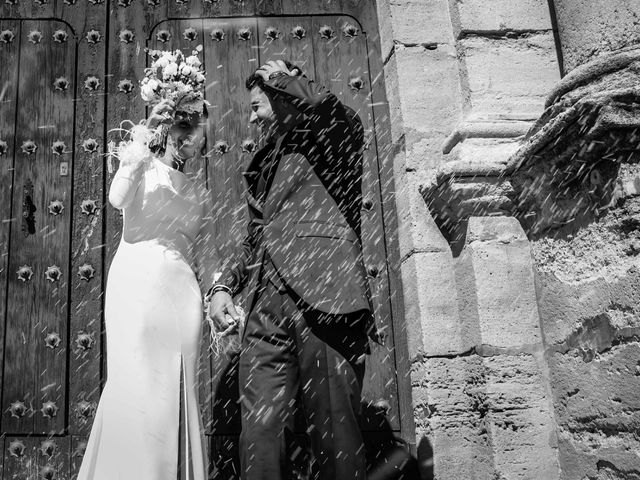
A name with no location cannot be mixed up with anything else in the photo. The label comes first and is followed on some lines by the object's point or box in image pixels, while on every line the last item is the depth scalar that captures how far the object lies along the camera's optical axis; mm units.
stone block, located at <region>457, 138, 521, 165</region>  3389
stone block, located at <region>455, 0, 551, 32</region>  3801
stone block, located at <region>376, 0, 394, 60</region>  4071
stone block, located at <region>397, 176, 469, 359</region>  3488
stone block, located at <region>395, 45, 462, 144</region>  3801
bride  2801
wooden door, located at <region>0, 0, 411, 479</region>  3562
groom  2650
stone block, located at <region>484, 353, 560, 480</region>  3109
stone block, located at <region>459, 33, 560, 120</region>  3629
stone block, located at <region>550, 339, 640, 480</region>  2701
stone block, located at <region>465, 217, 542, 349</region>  3262
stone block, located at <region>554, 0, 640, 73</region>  3238
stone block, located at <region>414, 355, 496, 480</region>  3256
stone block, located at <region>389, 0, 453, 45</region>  3994
